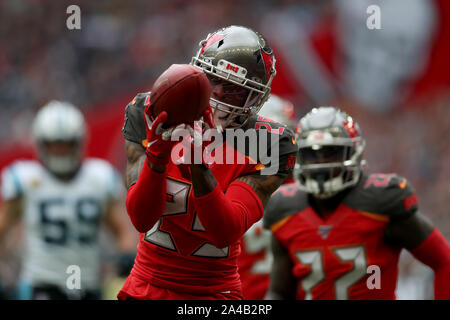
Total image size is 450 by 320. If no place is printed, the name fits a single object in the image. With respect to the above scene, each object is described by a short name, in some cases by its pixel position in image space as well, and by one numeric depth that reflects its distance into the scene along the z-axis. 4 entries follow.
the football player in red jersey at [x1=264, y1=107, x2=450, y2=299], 7.89
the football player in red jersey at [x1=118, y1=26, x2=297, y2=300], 5.96
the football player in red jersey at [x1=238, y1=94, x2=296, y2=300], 10.24
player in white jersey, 11.82
